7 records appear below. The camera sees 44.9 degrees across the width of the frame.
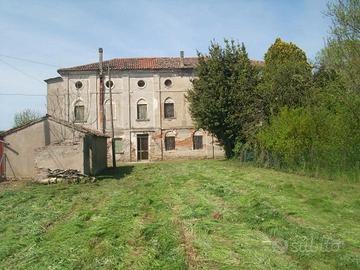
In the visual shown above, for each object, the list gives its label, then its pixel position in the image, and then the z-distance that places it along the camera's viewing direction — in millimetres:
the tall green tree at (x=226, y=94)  28984
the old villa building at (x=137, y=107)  39250
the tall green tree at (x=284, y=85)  26453
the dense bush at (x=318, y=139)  16578
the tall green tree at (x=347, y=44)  17219
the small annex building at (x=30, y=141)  22125
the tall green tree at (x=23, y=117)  64000
